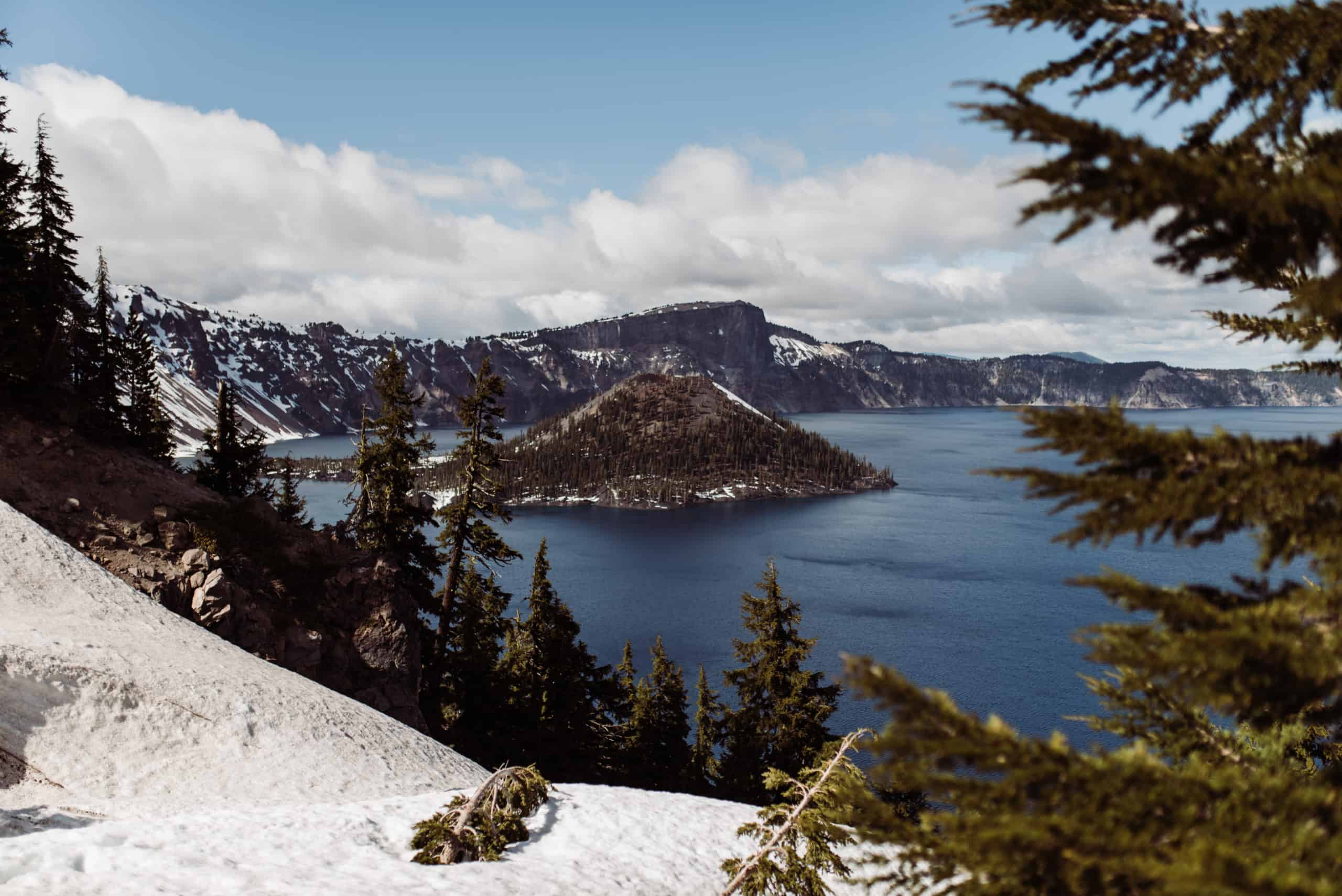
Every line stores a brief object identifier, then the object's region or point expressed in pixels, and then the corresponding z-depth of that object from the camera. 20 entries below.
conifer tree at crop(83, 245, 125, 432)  30.47
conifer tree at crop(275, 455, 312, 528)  39.72
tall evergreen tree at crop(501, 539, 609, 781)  30.28
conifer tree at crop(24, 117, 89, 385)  29.64
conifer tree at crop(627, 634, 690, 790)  33.78
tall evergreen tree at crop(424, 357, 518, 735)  27.47
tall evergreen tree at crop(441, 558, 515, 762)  29.58
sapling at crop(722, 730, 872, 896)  9.81
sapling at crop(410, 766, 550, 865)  12.35
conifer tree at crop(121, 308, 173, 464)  38.16
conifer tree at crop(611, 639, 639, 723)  38.00
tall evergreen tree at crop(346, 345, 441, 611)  28.86
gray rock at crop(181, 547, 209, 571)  23.73
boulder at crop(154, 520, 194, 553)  24.36
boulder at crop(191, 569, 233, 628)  23.03
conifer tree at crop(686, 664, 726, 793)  34.53
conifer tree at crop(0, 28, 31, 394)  26.27
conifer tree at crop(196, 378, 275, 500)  37.06
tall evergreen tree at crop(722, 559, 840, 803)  25.88
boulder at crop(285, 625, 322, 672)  24.06
